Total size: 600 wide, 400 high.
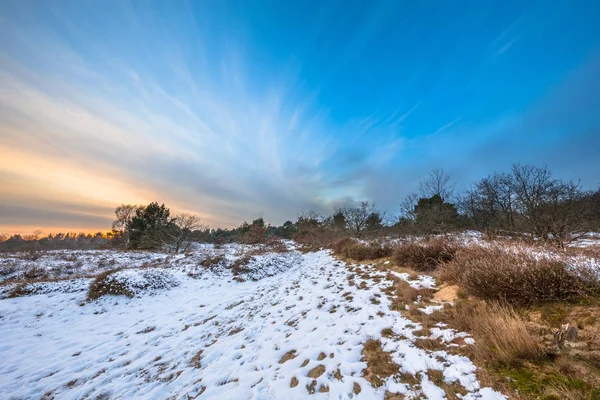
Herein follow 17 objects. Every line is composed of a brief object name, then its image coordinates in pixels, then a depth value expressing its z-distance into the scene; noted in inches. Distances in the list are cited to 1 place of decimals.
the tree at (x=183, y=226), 941.8
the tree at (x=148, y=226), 1098.7
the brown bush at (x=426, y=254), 285.1
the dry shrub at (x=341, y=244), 690.8
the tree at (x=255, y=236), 1142.7
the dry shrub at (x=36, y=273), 492.8
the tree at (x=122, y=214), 1624.0
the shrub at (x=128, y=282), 348.8
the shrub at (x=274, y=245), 877.6
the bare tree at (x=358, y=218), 1301.7
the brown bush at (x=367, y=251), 452.9
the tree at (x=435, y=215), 665.0
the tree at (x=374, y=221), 1288.5
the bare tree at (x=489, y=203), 805.7
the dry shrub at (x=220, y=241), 1453.0
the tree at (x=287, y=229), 2060.3
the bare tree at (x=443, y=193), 809.1
